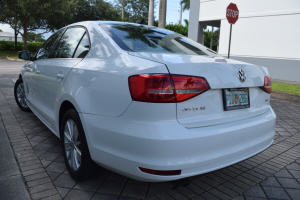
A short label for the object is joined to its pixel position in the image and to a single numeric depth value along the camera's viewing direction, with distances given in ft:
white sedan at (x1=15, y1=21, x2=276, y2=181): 6.24
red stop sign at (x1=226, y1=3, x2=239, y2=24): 28.91
